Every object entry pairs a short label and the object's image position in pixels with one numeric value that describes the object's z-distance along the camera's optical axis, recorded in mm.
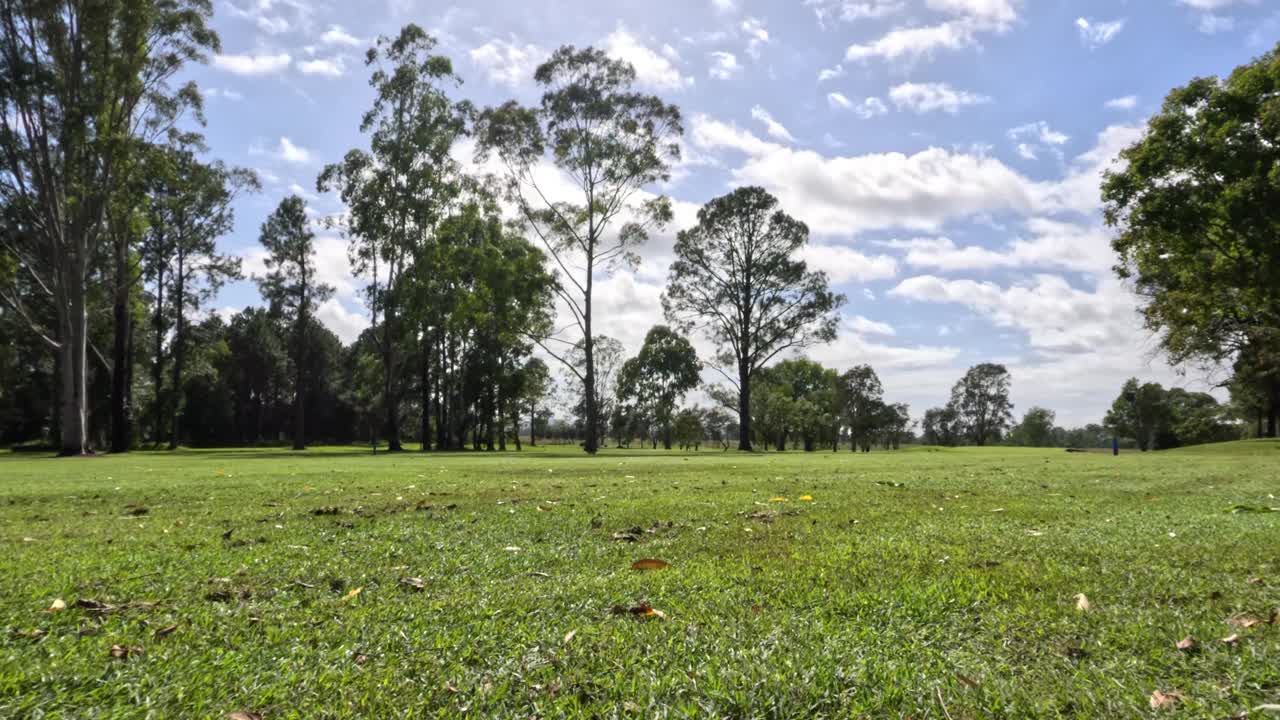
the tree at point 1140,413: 92938
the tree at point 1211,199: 22969
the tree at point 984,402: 112125
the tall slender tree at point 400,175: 34125
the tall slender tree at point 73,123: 24297
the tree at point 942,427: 116625
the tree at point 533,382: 50791
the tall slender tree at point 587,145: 30672
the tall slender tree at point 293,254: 43750
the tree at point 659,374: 72500
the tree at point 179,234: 32094
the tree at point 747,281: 40000
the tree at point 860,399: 92562
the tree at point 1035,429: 125688
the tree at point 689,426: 75438
